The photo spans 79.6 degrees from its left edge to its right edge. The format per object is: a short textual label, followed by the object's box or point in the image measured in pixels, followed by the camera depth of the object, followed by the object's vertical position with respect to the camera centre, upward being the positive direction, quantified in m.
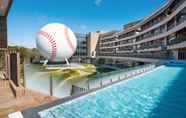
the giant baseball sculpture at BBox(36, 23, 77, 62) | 20.19 +2.69
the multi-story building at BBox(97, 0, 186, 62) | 16.43 +3.98
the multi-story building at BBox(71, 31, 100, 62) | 39.93 +4.04
